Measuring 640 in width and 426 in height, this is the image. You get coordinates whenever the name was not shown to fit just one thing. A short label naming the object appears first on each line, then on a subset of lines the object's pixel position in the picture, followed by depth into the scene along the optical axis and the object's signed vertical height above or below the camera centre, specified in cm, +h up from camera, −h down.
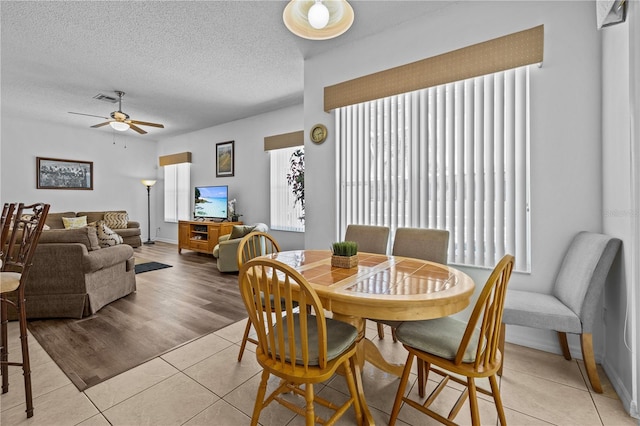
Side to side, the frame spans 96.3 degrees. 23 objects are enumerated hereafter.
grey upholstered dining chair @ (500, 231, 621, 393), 173 -60
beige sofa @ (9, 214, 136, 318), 272 -60
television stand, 564 -42
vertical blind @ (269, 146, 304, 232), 514 +29
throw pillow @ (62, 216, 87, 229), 596 -14
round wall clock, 330 +93
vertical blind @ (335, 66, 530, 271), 229 +45
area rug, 468 -90
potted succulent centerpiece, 179 -27
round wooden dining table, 125 -37
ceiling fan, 428 +142
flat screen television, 617 +27
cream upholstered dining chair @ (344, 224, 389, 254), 257 -22
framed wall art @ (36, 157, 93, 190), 612 +91
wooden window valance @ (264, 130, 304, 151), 492 +130
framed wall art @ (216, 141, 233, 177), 623 +121
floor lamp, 756 +38
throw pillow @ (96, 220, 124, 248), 396 -33
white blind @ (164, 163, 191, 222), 724 +57
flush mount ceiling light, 179 +125
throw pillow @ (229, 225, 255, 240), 460 -28
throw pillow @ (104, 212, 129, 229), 665 -14
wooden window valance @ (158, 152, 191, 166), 704 +140
